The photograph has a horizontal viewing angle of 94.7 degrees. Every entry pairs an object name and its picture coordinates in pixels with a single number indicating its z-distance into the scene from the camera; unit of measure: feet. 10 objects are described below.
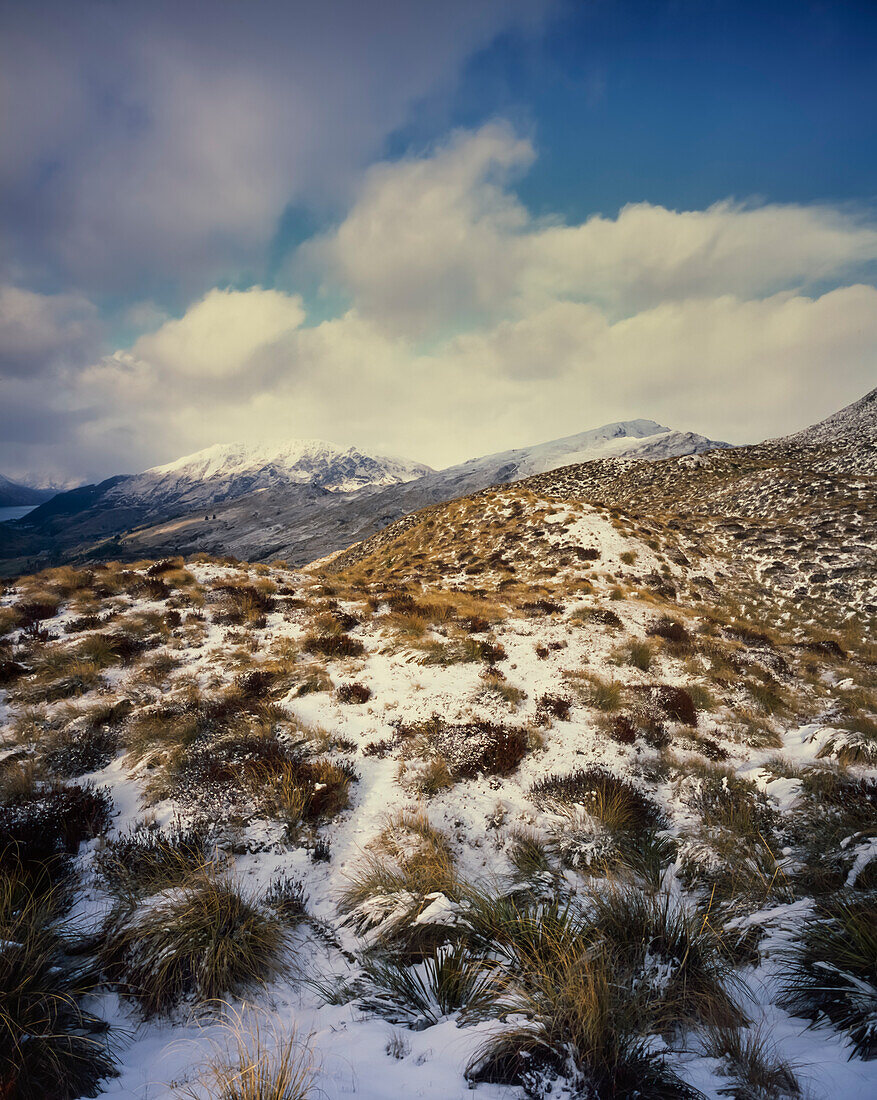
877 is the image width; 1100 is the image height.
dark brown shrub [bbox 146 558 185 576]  47.98
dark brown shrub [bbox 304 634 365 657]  34.85
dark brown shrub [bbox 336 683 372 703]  28.19
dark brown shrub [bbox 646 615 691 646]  39.32
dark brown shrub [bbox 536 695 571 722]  27.09
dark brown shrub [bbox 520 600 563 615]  45.06
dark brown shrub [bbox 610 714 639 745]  24.66
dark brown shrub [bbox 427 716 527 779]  22.18
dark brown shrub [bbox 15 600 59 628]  35.33
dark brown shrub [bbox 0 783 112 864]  15.90
